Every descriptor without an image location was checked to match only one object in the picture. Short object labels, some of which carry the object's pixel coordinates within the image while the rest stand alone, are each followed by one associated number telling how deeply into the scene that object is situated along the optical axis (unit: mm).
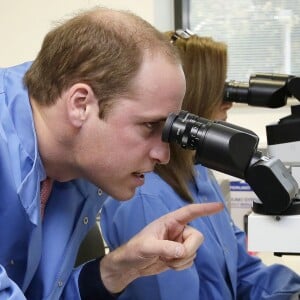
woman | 1376
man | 1185
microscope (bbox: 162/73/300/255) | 1120
